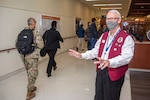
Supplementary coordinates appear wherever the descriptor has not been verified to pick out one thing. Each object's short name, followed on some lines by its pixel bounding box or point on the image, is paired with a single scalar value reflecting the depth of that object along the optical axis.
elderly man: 1.92
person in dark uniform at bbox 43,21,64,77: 5.09
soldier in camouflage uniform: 3.57
